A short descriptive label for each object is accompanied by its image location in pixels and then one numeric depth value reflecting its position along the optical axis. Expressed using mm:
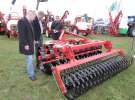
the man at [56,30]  3219
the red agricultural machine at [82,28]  6380
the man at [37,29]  2476
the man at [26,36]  1994
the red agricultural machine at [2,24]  5307
